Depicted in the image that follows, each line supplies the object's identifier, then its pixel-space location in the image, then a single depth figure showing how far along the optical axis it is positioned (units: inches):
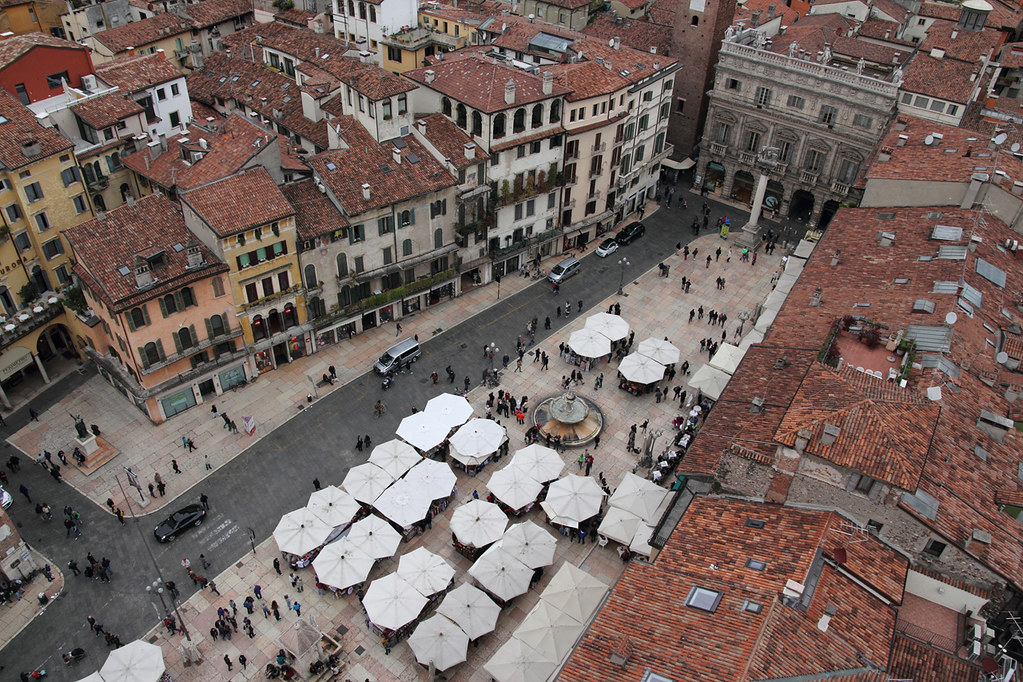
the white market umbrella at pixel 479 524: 1817.2
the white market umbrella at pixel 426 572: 1704.0
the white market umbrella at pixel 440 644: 1572.3
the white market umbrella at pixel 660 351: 2381.9
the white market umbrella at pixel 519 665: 1505.3
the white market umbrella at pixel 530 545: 1774.1
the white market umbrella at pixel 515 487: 1920.5
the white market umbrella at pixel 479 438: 2053.4
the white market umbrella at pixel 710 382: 2244.1
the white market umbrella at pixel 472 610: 1632.6
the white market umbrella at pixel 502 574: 1710.1
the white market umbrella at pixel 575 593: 1612.9
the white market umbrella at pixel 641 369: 2320.4
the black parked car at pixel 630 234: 3097.9
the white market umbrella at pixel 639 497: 1844.2
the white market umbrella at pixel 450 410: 2143.2
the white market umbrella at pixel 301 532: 1786.4
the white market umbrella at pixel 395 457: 1987.0
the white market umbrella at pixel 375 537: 1782.7
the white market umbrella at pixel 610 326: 2484.0
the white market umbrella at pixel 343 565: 1724.9
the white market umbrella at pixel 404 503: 1871.3
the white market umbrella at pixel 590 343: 2420.0
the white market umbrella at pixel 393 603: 1640.0
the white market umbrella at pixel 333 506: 1851.6
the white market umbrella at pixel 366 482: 1922.1
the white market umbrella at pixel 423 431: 2082.9
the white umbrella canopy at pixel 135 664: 1523.1
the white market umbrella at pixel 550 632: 1542.8
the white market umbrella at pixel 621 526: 1829.5
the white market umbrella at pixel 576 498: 1884.8
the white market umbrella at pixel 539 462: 1988.2
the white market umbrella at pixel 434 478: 1934.1
